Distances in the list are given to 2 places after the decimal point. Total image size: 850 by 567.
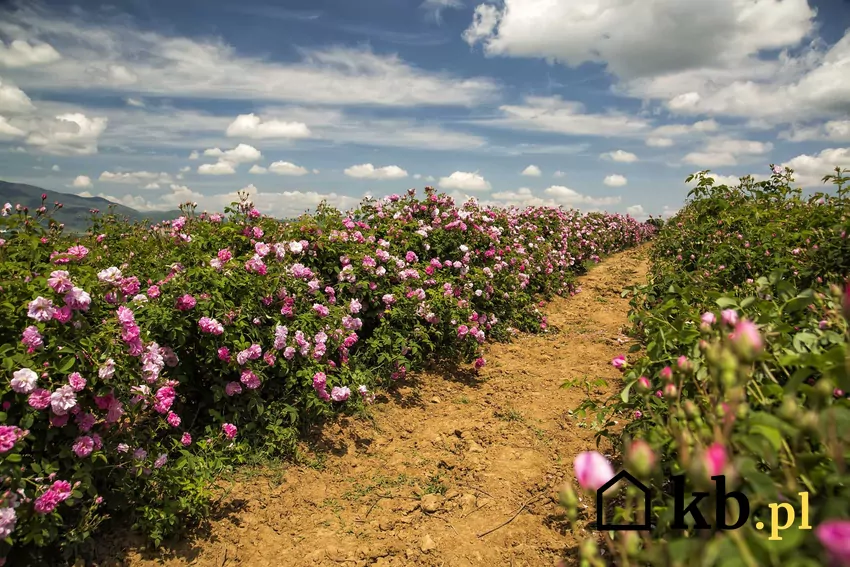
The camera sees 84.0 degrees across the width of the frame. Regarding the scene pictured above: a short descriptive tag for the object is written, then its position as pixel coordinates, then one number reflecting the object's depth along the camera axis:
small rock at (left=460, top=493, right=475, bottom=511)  2.94
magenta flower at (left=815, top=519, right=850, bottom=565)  0.59
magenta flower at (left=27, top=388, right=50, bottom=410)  1.95
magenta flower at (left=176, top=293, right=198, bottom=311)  2.86
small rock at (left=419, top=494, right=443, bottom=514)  2.93
